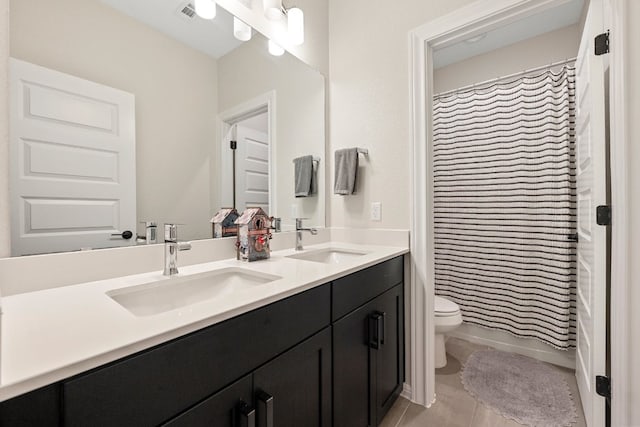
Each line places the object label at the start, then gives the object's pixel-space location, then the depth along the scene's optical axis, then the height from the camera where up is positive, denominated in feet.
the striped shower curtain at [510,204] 6.51 +0.15
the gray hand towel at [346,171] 5.99 +0.85
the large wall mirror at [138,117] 2.88 +1.23
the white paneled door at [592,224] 4.00 -0.23
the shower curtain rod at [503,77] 6.86 +3.39
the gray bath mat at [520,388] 4.96 -3.48
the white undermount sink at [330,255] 5.36 -0.81
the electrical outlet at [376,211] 5.88 +0.02
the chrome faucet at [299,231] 5.50 -0.36
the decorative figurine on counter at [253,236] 4.30 -0.34
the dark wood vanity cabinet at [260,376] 1.61 -1.24
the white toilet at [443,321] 6.22 -2.35
